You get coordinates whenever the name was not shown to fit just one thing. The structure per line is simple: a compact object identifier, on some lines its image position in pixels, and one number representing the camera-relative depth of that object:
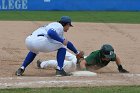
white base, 16.91
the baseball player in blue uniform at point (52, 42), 16.81
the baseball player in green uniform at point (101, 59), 17.78
